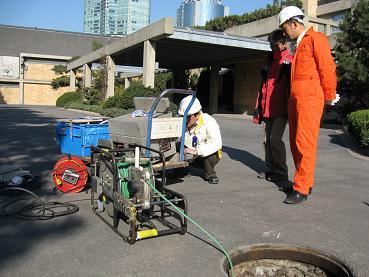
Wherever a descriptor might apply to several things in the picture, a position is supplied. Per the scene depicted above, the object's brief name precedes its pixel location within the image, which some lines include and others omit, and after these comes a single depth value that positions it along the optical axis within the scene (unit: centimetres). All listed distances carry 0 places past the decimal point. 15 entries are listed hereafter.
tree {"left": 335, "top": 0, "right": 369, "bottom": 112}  1534
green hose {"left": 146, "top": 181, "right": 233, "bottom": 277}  338
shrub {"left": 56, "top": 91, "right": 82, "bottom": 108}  3474
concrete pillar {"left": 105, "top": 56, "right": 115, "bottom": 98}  2538
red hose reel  530
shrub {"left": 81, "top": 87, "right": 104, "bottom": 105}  2844
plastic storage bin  579
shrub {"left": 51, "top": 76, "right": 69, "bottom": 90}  5266
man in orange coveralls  504
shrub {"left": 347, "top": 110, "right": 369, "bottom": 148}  960
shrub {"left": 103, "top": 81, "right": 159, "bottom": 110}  1728
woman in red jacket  609
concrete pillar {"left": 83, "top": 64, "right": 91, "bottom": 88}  3231
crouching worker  583
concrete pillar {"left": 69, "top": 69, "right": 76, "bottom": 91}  4144
